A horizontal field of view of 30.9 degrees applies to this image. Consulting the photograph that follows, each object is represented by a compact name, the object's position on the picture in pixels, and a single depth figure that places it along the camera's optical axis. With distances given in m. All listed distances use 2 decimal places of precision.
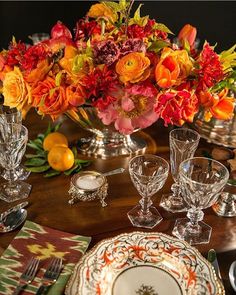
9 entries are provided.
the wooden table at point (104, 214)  0.93
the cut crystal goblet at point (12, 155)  1.03
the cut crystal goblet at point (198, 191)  0.90
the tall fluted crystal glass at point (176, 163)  1.03
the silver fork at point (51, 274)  0.79
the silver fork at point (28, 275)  0.79
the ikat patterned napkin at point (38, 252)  0.80
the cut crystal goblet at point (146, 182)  0.96
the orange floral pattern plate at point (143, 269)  0.78
